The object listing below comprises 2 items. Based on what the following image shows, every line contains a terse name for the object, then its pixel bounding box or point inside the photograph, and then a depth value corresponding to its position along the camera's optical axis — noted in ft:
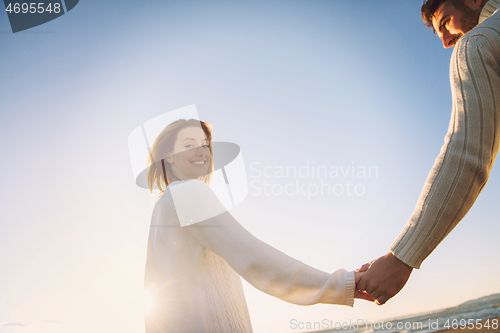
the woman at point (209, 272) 4.39
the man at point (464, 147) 3.68
